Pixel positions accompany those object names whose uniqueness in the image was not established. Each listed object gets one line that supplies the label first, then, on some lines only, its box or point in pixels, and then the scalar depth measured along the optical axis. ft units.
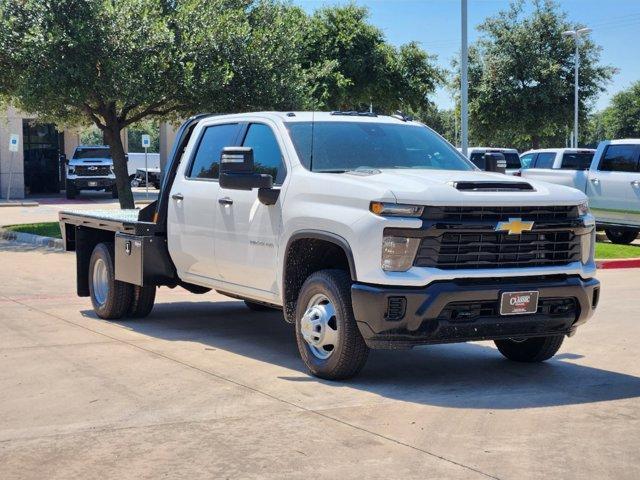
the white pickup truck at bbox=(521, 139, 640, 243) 65.98
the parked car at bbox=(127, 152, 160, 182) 196.65
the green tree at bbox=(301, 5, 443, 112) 120.67
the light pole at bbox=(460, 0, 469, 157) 69.00
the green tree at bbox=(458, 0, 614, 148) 148.66
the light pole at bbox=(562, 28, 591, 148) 133.08
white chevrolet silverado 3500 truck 22.41
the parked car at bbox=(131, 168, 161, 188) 178.40
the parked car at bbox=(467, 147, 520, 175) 103.86
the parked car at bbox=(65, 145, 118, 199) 133.08
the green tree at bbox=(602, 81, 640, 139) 306.37
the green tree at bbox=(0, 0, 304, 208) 68.33
